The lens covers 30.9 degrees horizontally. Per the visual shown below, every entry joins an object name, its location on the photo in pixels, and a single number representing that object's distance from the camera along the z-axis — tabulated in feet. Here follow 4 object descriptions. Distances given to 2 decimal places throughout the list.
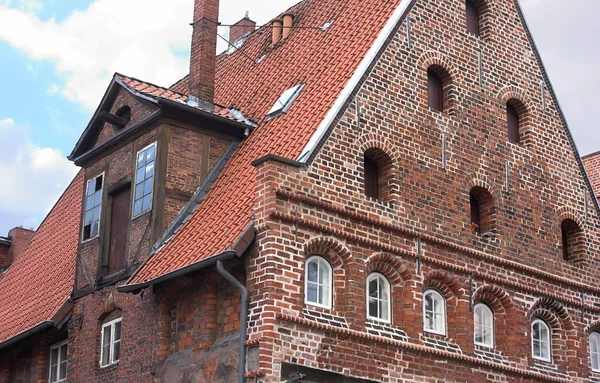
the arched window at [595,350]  66.59
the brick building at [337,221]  53.47
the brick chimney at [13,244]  95.57
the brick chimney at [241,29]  88.89
